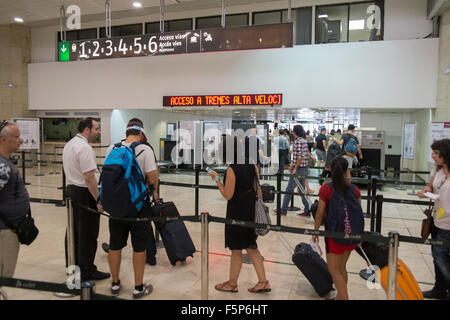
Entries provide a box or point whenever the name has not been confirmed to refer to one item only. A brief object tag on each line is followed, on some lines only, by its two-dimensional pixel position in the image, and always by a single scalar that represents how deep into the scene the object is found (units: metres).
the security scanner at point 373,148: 10.74
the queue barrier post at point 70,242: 3.62
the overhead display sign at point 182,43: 7.75
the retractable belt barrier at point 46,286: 2.15
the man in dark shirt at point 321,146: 12.38
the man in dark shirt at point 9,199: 2.67
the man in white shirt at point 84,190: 3.62
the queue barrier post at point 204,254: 3.15
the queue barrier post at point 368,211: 7.03
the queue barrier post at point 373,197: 4.89
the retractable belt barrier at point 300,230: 2.76
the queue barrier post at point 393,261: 2.66
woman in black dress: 3.47
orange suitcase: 2.85
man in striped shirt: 7.07
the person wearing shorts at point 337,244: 3.03
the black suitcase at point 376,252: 3.15
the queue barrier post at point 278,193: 5.94
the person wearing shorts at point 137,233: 3.43
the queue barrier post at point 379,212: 4.35
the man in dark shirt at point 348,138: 9.55
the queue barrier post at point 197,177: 6.29
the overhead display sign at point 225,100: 10.74
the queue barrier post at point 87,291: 2.01
